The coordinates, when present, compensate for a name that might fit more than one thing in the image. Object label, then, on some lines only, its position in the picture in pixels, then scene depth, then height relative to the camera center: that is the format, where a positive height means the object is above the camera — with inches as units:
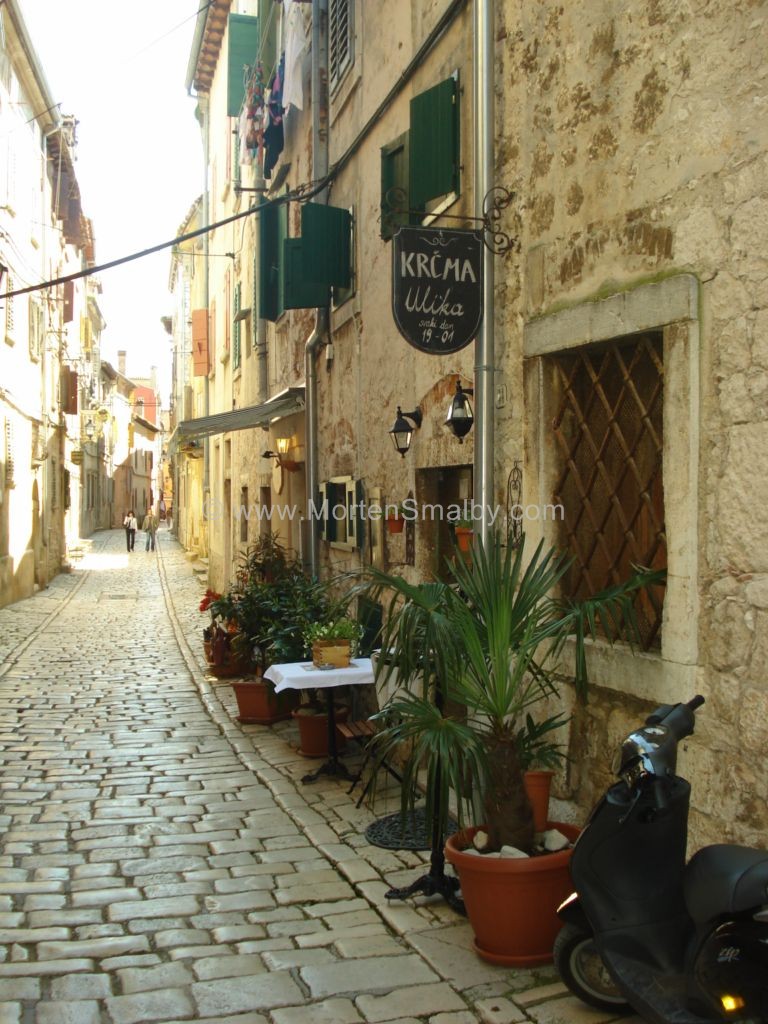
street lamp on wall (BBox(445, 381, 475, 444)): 248.1 +18.9
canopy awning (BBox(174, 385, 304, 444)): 503.5 +39.9
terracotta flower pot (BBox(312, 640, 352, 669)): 293.7 -45.5
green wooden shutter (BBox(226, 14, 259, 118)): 689.0 +303.1
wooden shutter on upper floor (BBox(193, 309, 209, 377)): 1003.3 +148.2
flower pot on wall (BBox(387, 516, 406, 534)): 320.5 -9.7
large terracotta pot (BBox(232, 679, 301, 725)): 378.9 -77.6
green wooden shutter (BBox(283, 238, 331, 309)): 408.2 +84.3
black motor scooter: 126.6 -55.4
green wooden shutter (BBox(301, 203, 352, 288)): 397.4 +97.3
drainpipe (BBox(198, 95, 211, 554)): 1000.2 +282.8
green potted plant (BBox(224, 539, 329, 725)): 341.7 -47.4
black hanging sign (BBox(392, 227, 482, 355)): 227.8 +45.3
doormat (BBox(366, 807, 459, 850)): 236.8 -81.1
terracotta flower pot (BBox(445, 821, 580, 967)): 164.9 -66.3
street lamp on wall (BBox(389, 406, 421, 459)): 298.2 +18.4
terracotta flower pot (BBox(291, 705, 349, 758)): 321.4 -75.9
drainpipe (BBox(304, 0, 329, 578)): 441.4 +164.2
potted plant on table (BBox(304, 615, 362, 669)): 293.9 -42.6
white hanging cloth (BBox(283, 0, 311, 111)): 471.5 +204.5
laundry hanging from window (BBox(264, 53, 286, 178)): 527.5 +196.8
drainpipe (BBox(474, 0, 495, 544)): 232.7 +43.8
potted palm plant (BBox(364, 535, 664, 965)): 166.7 -37.7
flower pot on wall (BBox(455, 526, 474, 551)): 257.3 -10.8
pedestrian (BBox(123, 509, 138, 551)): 1549.0 -55.0
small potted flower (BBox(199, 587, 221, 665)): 487.2 -67.2
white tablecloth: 280.7 -50.7
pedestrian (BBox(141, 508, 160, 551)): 1590.8 -58.9
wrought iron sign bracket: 231.1 +62.2
